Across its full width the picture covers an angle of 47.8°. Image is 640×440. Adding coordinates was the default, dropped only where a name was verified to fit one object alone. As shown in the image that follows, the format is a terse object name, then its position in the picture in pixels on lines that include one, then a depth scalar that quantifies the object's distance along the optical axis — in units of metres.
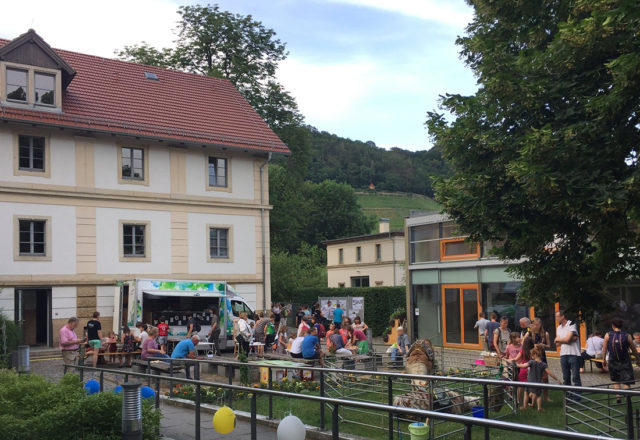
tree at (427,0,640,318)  11.09
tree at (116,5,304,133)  41.38
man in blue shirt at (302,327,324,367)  17.88
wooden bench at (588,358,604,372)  18.75
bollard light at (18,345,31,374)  18.78
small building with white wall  54.69
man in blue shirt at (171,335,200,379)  17.58
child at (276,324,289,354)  23.11
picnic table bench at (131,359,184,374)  15.71
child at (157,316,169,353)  23.17
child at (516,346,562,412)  13.98
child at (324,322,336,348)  21.08
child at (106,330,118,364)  23.25
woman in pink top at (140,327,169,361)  18.69
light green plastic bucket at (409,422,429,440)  8.60
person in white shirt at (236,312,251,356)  22.89
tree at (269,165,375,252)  88.50
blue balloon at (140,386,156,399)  11.20
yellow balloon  8.64
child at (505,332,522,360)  15.41
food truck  25.05
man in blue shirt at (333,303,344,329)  33.22
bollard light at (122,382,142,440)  8.49
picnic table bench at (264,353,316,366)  16.45
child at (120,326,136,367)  22.56
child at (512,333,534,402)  14.39
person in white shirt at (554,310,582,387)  14.35
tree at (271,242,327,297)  49.00
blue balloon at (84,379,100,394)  12.03
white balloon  7.60
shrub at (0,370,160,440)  8.85
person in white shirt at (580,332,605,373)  19.12
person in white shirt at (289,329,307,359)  19.08
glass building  26.16
